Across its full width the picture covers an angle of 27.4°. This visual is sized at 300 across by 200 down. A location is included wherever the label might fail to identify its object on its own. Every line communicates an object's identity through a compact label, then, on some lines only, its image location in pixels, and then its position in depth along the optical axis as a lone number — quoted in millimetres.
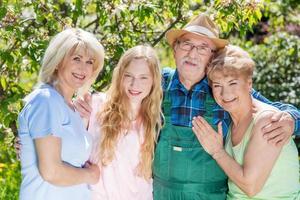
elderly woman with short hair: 3262
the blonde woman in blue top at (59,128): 3107
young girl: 3623
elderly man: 3576
